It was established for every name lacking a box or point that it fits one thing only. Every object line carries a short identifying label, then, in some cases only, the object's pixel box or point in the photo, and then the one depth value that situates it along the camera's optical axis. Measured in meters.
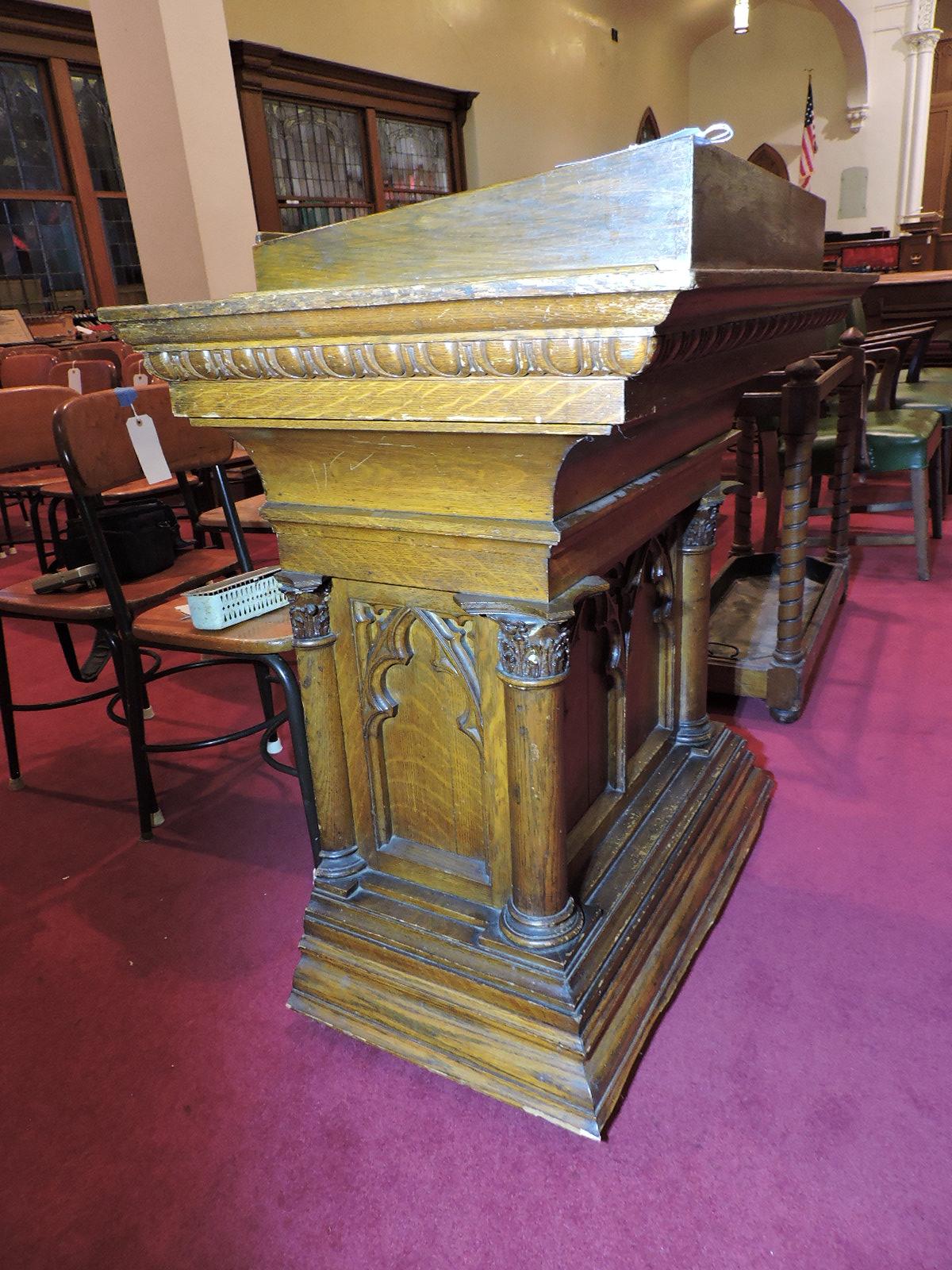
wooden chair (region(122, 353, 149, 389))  4.11
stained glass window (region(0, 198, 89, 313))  6.55
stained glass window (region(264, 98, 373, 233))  6.84
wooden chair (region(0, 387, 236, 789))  1.80
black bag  2.03
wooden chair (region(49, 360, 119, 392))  4.38
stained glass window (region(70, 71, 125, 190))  6.38
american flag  9.91
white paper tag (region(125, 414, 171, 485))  1.66
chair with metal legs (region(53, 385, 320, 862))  1.52
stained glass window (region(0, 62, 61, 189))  6.08
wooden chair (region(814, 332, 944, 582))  2.90
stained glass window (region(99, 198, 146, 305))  6.88
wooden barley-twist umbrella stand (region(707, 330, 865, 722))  2.02
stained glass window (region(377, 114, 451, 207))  7.67
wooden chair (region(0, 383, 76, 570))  3.13
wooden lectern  0.82
